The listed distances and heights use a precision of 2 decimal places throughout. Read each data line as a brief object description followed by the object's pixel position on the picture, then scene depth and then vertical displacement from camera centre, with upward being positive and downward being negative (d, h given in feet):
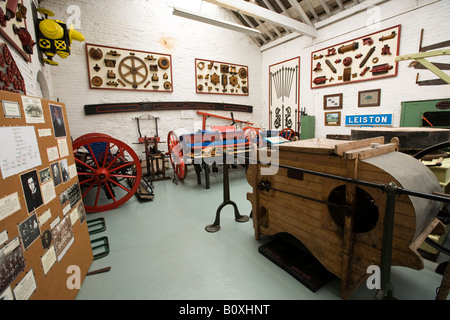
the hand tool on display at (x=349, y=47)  18.24 +6.05
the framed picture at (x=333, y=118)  20.43 -0.02
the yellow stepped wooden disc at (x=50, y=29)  10.55 +5.26
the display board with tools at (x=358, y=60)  16.46 +4.92
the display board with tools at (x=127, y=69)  18.76 +5.70
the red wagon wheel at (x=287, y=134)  21.37 -1.41
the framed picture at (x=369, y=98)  17.56 +1.52
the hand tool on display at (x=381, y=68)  16.60 +3.66
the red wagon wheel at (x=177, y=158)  15.24 -2.25
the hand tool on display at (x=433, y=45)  14.06 +4.48
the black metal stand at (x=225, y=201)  8.73 -3.23
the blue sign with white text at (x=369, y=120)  17.18 -0.33
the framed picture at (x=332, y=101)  20.11 +1.62
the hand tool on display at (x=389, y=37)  16.08 +5.95
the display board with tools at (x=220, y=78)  23.65 +5.47
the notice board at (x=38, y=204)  3.63 -1.43
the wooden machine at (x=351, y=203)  4.01 -2.00
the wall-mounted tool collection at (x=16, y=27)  6.59 +3.81
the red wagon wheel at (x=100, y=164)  10.35 -1.70
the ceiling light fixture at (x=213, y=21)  15.59 +8.35
